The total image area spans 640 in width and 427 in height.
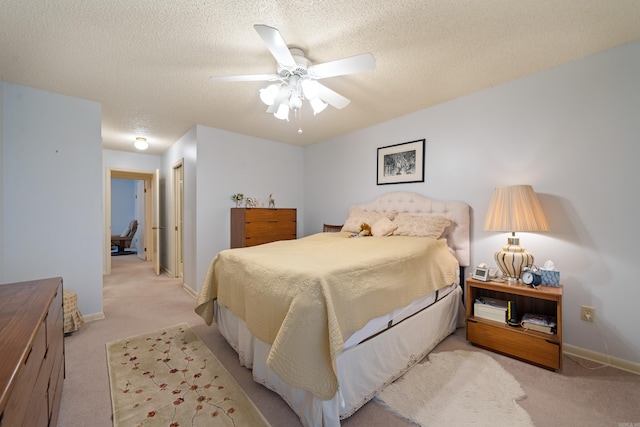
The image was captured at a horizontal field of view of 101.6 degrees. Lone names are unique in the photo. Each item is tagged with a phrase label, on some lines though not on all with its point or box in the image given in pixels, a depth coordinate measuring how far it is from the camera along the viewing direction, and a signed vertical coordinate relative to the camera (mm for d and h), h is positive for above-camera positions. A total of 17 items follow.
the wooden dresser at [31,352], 741 -527
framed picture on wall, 3240 +608
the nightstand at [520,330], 1936 -974
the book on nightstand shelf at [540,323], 1993 -887
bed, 1343 -647
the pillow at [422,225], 2729 -174
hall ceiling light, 4270 +1073
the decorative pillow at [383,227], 3025 -219
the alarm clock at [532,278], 2072 -540
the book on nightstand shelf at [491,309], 2208 -862
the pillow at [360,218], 3333 -118
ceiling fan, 1612 +957
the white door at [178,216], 4586 -154
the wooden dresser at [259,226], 3672 -261
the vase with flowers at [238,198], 3959 +152
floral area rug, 1500 -1212
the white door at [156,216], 5041 -175
